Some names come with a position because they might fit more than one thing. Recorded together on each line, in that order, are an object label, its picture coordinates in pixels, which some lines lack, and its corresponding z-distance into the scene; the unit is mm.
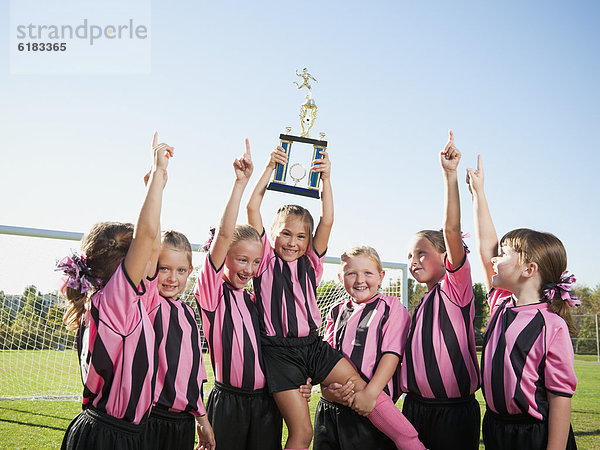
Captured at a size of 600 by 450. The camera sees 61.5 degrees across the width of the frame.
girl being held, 2775
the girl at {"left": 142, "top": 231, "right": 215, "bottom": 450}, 2482
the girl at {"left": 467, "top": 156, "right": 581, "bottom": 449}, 2332
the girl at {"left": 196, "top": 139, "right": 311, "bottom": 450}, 2781
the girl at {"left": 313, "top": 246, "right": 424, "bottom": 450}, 2857
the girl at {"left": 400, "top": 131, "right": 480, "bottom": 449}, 2713
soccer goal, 6918
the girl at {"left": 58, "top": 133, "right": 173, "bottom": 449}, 1919
